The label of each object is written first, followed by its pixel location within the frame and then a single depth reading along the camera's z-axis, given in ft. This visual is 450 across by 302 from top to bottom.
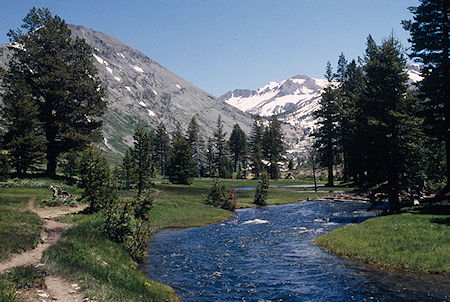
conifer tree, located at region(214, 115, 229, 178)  371.15
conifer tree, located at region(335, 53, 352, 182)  223.16
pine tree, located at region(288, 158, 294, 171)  461.86
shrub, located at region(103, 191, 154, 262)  72.23
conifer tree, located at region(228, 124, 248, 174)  425.69
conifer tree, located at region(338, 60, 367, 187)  199.40
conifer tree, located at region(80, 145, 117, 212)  102.94
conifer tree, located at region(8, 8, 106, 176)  162.91
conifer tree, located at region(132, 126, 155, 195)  151.43
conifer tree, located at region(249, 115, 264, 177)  371.33
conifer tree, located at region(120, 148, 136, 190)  172.07
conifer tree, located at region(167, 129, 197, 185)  259.80
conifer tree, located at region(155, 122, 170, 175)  432.09
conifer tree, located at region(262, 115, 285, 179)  371.76
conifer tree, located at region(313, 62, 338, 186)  240.12
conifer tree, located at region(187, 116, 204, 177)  408.67
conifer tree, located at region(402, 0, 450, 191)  105.19
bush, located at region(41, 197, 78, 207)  113.19
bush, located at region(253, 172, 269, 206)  180.65
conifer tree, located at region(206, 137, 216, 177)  401.66
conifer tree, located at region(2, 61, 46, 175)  144.05
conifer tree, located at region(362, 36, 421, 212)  103.19
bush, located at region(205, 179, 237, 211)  162.81
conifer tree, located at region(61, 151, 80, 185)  174.86
